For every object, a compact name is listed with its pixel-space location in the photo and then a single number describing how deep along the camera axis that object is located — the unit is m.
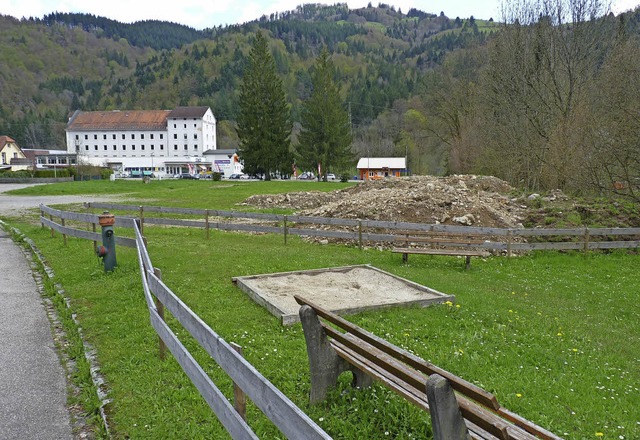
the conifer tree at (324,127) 61.62
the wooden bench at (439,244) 12.05
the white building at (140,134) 106.25
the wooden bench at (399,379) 2.43
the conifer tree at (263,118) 61.09
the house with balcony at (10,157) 94.26
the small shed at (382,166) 77.38
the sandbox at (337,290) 7.15
